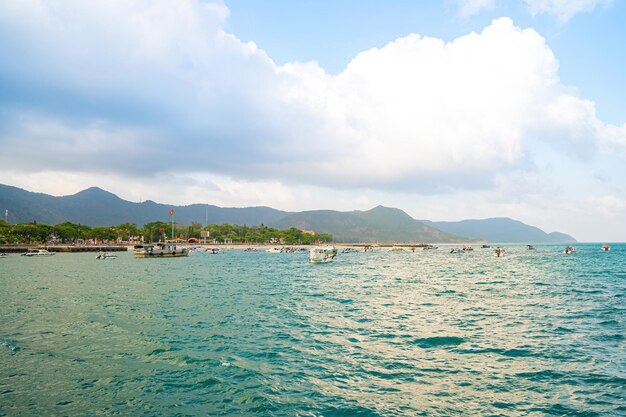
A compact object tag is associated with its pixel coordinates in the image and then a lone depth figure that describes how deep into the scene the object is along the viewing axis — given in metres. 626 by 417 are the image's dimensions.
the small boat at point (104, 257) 125.17
